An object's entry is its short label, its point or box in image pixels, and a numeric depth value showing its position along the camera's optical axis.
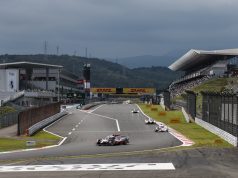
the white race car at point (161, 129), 70.56
